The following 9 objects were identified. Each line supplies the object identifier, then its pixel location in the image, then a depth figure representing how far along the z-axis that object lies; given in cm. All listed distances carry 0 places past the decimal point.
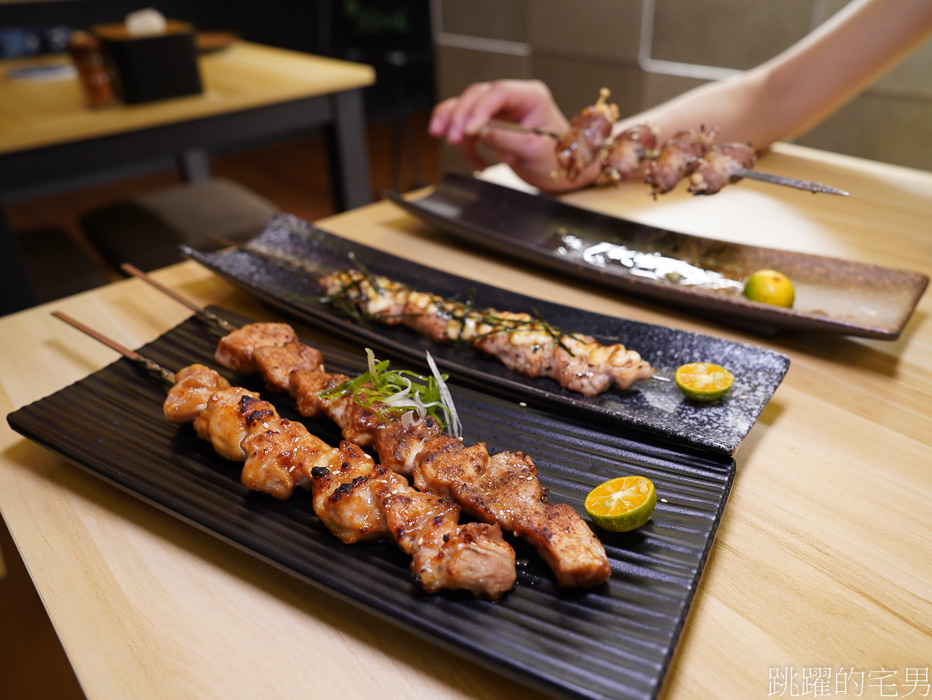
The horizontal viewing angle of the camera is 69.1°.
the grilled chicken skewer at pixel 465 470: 28
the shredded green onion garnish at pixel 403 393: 37
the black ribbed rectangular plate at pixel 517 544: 25
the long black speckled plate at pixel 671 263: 45
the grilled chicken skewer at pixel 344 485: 27
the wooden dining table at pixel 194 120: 78
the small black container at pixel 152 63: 85
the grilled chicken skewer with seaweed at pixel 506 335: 40
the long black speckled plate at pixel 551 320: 36
